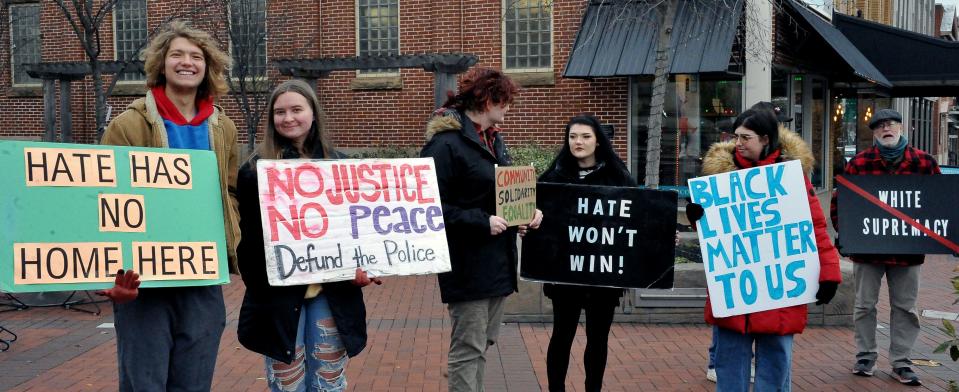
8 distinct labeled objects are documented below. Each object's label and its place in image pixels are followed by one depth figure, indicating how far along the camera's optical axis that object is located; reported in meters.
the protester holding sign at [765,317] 4.44
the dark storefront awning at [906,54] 15.09
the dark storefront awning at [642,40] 13.19
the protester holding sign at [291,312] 3.73
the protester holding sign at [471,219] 4.36
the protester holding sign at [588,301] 5.09
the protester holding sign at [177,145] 3.34
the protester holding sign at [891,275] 6.11
